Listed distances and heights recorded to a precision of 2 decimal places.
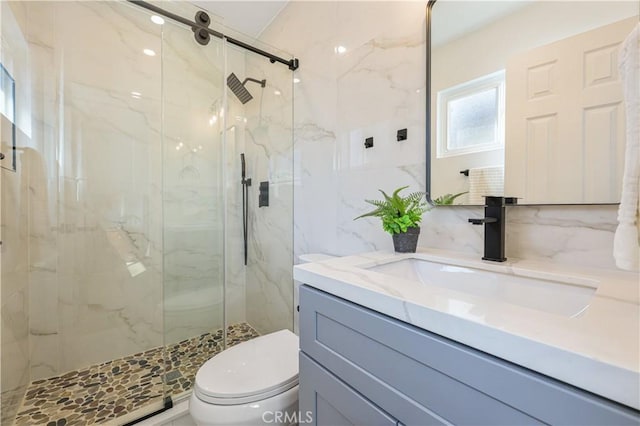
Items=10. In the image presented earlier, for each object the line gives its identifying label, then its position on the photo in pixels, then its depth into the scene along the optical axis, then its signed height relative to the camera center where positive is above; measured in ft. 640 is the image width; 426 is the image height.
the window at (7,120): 4.10 +1.43
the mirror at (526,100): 2.53 +1.22
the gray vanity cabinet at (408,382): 1.22 -1.02
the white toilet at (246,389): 3.06 -2.14
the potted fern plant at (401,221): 3.44 -0.14
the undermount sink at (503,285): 2.22 -0.73
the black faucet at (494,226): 2.89 -0.17
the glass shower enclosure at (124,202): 4.93 +0.17
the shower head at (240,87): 6.33 +3.01
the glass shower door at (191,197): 5.50 +0.28
